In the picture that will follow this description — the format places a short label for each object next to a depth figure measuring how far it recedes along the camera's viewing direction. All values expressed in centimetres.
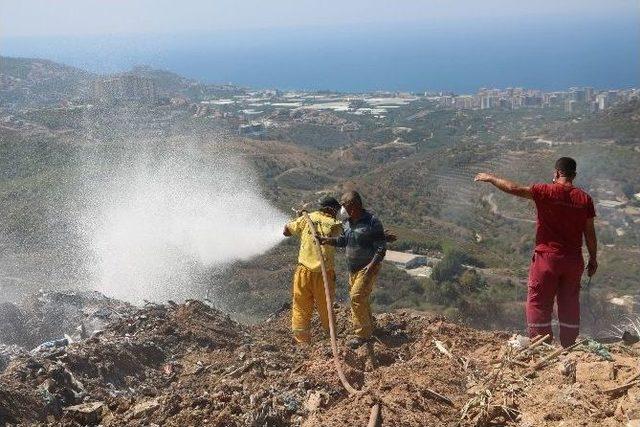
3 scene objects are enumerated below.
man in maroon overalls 540
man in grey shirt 636
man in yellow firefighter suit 673
